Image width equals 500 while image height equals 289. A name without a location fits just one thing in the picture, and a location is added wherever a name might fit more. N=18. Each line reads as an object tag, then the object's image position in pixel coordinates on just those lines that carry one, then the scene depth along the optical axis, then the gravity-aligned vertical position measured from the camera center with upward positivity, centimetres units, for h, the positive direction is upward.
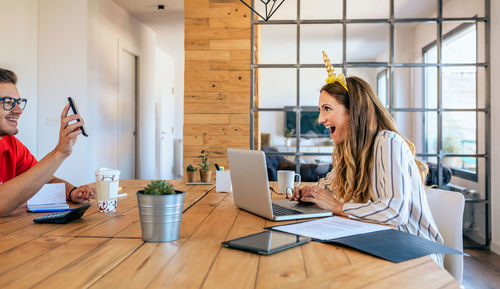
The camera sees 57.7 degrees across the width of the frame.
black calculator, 136 -22
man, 152 -6
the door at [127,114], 576 +39
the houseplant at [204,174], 242 -16
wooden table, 84 -25
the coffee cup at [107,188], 150 -15
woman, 145 -8
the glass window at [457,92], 396 +46
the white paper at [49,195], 162 -19
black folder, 100 -24
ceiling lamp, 419 +131
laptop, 143 -16
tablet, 103 -24
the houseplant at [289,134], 387 +9
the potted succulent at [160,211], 107 -16
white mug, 201 -16
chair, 149 -27
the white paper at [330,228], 118 -23
